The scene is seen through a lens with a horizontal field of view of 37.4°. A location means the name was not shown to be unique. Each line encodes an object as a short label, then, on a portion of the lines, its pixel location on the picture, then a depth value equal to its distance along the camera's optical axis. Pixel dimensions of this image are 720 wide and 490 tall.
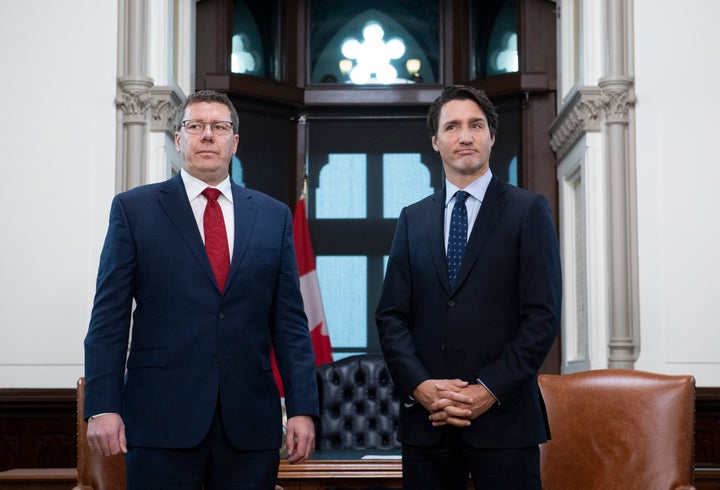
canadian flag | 6.41
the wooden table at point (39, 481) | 3.92
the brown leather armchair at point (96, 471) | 3.66
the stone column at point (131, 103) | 5.39
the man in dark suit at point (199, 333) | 2.52
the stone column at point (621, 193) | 5.34
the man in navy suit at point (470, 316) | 2.63
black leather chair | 5.60
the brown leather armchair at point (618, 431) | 3.48
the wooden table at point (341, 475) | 3.69
